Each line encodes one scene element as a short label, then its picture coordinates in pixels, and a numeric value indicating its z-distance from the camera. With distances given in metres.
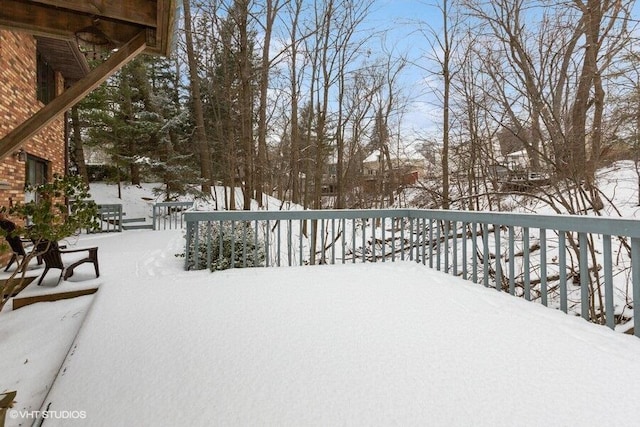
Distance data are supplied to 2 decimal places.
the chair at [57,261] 3.79
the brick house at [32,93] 5.12
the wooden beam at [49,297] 3.27
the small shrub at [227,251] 4.17
